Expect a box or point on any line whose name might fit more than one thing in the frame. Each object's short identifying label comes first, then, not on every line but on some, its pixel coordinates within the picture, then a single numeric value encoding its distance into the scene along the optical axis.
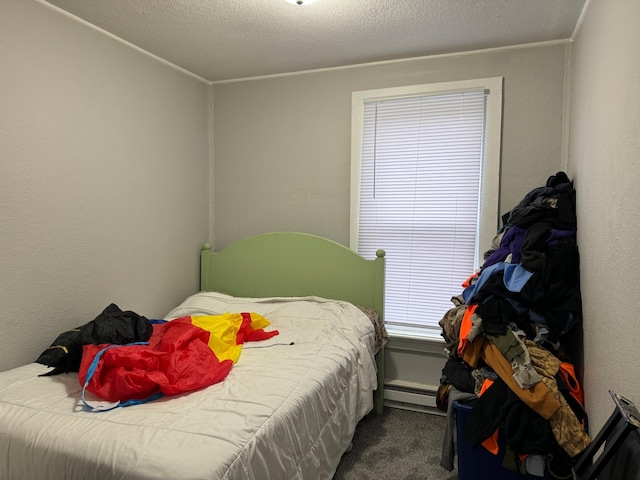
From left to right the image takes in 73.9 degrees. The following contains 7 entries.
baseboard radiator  2.84
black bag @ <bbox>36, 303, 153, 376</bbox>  1.96
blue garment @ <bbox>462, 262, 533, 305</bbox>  1.82
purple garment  2.01
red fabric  1.66
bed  1.33
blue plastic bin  1.77
